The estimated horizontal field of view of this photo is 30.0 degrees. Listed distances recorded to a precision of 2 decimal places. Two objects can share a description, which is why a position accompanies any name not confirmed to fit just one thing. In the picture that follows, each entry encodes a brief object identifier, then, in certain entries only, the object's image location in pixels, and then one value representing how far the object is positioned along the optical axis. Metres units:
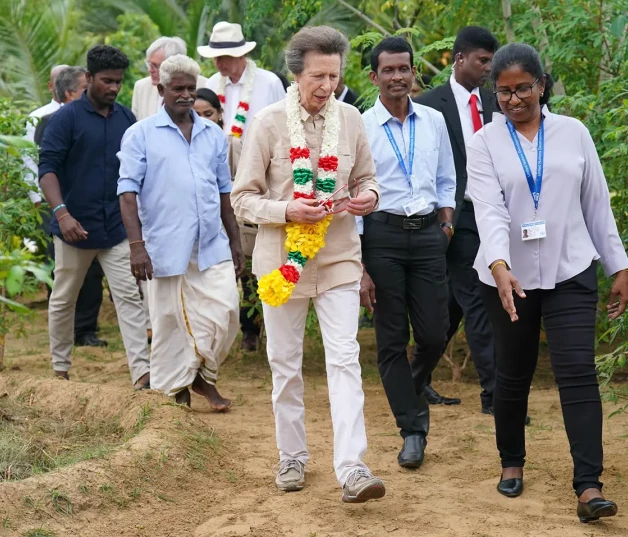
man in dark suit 7.81
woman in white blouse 5.60
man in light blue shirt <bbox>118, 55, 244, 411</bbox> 7.88
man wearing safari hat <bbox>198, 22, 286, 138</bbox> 9.88
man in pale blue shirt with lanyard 6.66
